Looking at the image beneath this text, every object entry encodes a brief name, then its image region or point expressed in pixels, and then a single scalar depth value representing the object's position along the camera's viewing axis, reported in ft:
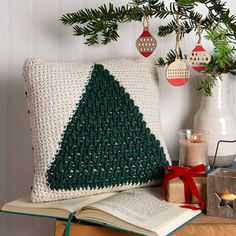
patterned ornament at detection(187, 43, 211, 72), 3.62
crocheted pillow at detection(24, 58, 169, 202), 3.32
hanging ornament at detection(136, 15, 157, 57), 3.84
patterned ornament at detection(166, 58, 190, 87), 3.69
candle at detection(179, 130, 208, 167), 3.54
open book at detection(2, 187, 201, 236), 2.82
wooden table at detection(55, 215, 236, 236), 2.96
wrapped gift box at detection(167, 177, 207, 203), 3.22
